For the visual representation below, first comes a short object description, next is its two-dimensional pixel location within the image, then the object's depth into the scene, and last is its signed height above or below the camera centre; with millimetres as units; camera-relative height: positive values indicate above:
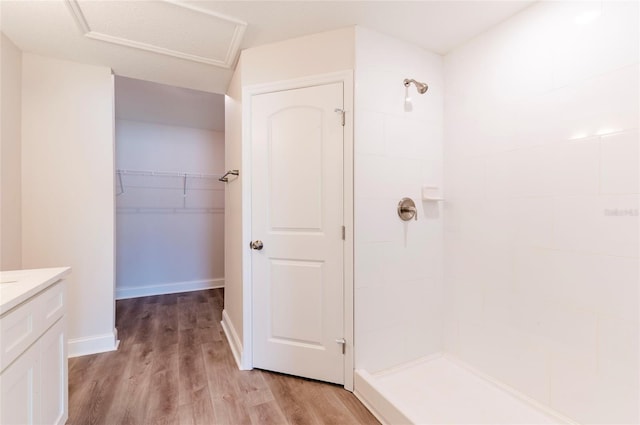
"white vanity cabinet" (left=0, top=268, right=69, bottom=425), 928 -538
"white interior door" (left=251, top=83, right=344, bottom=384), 1809 -132
